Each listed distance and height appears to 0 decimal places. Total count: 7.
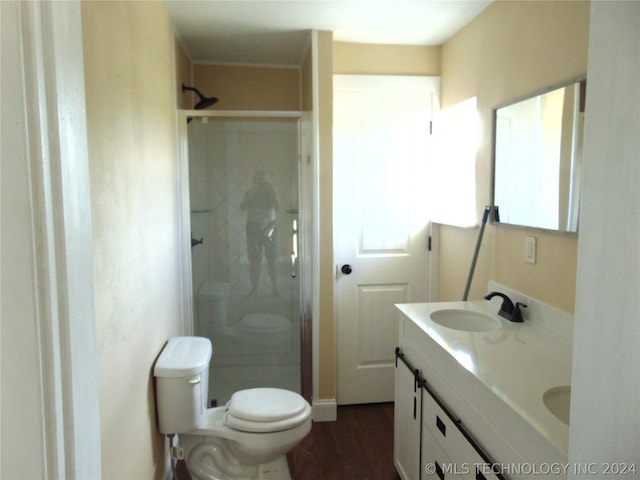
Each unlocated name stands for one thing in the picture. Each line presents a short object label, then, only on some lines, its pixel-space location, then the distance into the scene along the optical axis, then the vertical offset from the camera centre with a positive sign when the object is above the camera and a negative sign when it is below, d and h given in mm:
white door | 2791 -142
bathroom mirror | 1606 +151
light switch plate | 1842 -234
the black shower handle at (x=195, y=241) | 2774 -296
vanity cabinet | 1367 -898
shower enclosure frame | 2652 -247
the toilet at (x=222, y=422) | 1898 -1022
